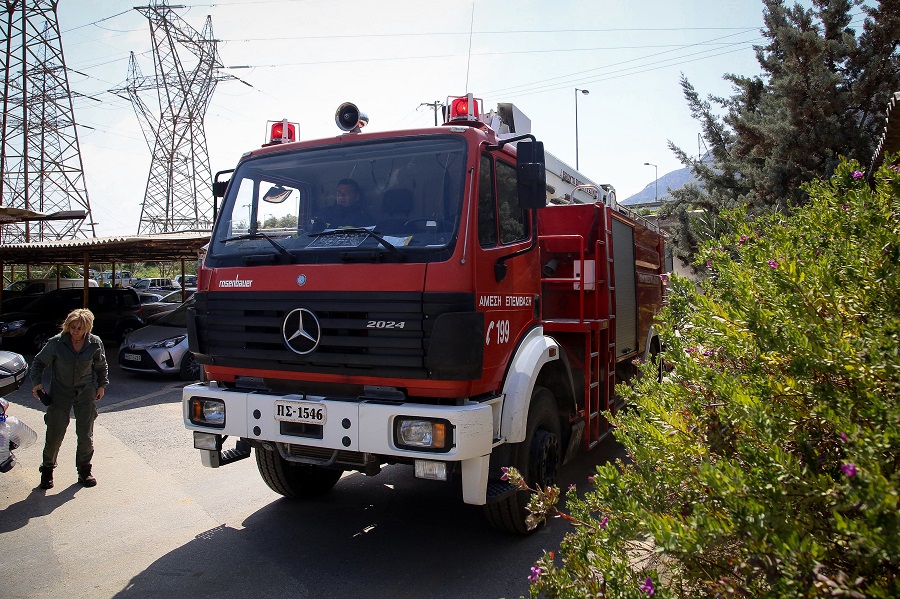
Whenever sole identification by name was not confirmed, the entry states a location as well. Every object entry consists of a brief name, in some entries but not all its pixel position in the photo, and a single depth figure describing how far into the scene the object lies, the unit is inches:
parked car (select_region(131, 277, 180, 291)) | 1633.9
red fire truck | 153.4
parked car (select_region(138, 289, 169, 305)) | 936.9
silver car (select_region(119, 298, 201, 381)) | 464.8
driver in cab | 172.4
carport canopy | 550.9
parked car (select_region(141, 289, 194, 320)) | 739.5
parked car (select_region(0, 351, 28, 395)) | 261.3
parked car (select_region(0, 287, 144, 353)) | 598.9
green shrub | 70.1
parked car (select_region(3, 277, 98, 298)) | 860.0
